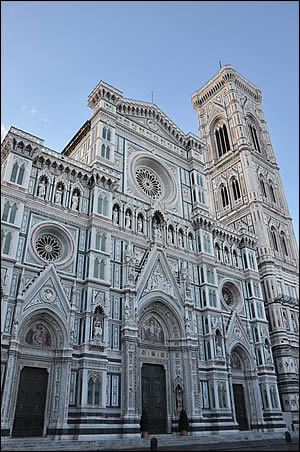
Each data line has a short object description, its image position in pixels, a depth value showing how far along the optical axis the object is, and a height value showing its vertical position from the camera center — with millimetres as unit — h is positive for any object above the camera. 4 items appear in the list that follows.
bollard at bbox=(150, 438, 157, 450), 15478 -1079
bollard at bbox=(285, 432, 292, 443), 20583 -1290
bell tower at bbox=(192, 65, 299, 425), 32688 +22268
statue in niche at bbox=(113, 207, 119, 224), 25312 +12308
